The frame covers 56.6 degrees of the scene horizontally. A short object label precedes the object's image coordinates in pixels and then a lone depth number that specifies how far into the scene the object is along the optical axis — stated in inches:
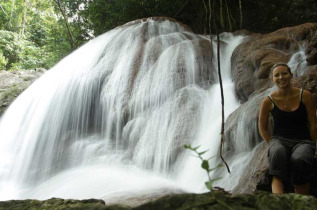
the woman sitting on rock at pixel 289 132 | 92.9
